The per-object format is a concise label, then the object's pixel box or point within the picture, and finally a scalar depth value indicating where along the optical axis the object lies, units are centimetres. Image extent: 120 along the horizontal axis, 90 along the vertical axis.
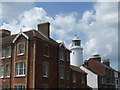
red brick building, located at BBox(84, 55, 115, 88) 5740
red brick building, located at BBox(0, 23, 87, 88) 3138
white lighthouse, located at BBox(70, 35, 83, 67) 6081
